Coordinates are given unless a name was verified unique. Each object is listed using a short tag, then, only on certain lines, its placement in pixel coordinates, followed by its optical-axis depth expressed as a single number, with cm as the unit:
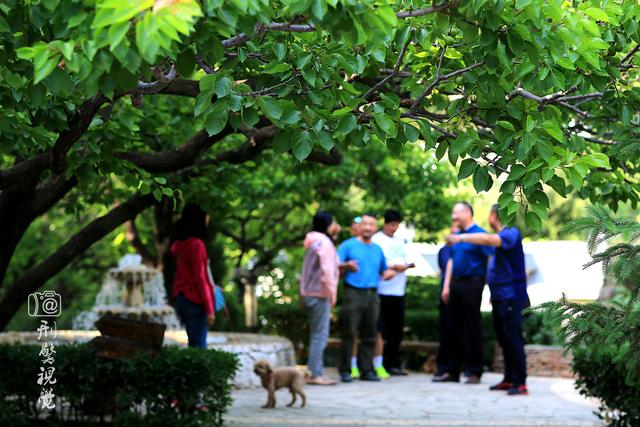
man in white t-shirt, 1342
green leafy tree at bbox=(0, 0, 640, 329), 382
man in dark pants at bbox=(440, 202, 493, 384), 1205
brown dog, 1017
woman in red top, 960
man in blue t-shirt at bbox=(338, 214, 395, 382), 1270
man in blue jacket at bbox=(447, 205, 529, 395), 1137
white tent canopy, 1947
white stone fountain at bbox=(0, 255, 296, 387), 1259
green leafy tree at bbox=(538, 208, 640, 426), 587
